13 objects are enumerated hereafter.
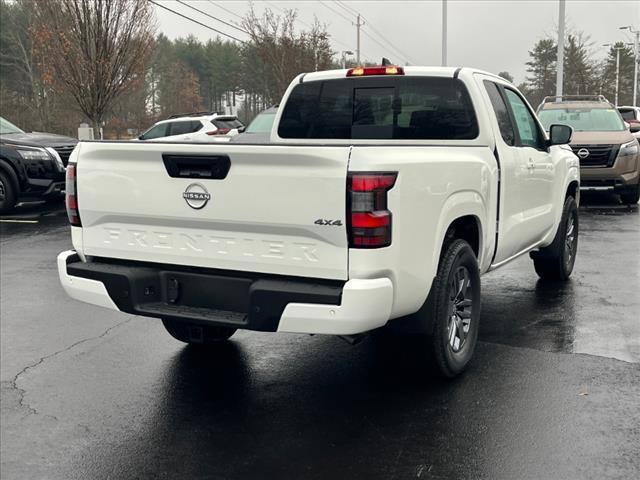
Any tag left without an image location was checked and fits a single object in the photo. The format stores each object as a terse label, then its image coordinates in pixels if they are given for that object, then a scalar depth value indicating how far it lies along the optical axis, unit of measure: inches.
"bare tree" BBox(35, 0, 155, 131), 890.7
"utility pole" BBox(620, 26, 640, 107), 2407.7
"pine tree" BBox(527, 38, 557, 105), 2844.5
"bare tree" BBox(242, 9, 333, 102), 1754.4
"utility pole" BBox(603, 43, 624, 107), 2303.8
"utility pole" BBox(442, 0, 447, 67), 1409.9
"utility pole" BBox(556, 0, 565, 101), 1036.7
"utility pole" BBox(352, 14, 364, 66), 2435.5
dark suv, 507.2
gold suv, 519.5
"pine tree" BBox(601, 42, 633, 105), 2283.5
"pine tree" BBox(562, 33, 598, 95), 2071.9
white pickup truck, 142.6
